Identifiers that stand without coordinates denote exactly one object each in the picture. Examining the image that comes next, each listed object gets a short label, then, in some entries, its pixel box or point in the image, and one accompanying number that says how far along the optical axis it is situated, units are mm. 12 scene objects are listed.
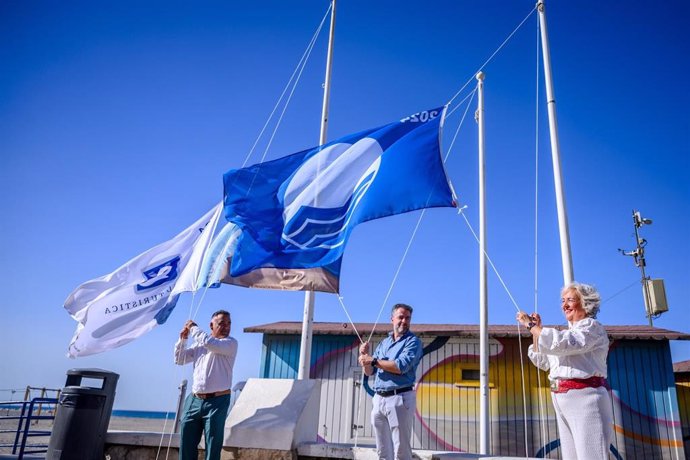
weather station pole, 15867
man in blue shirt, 4637
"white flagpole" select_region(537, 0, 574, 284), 6211
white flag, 6871
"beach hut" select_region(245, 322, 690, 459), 11531
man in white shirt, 5137
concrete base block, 5383
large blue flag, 6188
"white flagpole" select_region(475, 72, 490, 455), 8672
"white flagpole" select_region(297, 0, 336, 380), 6863
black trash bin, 5914
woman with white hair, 3379
